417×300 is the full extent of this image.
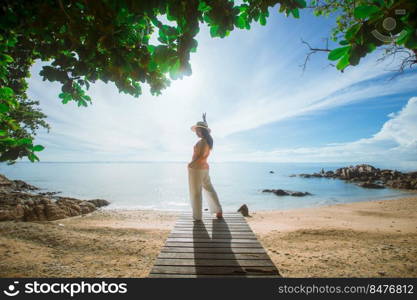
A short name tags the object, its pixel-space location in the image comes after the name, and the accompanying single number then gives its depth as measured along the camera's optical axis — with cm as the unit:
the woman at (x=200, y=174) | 519
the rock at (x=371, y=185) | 3982
